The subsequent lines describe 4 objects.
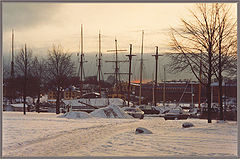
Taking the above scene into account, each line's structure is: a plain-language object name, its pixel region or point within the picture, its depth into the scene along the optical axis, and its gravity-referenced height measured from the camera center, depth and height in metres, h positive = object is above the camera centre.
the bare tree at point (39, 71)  41.72 +0.62
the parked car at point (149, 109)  56.64 -4.79
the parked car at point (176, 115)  40.90 -4.05
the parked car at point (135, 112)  42.25 -3.83
